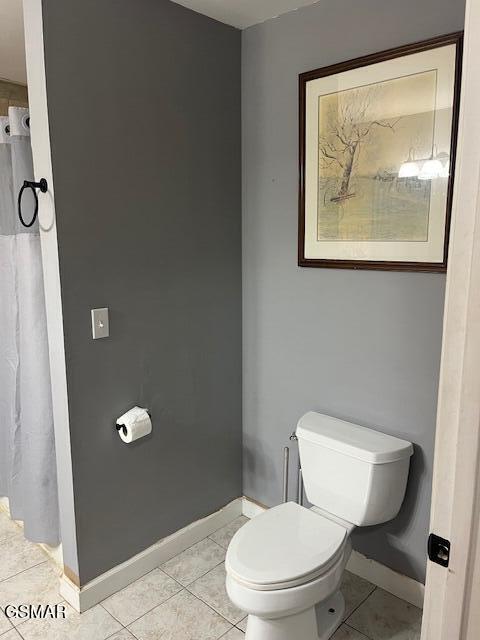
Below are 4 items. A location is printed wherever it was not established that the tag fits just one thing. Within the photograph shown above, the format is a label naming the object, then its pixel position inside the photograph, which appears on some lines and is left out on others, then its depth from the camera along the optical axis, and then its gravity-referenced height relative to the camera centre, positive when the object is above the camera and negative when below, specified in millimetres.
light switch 1853 -327
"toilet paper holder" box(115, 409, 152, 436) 1966 -761
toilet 1570 -1055
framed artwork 1679 +287
